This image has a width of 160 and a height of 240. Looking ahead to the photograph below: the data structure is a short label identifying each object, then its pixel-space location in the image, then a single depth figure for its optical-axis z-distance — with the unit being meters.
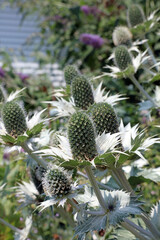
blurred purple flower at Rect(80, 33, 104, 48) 3.62
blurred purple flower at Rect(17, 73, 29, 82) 4.40
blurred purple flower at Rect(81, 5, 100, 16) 4.09
